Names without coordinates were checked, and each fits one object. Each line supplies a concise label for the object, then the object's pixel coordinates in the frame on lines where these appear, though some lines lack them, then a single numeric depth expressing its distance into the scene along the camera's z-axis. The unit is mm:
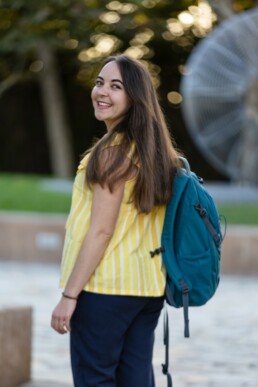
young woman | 4984
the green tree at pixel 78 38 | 31941
